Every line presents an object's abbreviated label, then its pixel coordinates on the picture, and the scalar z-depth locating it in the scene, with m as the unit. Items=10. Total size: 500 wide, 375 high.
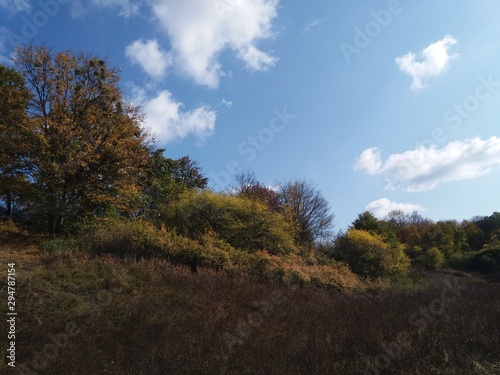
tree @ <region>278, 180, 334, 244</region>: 36.97
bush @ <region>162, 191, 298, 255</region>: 19.70
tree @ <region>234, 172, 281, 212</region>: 34.84
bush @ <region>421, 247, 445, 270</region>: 38.56
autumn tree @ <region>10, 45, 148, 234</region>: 17.81
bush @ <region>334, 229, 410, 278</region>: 24.11
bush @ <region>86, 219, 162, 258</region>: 15.33
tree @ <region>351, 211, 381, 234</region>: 33.03
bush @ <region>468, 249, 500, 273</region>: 36.41
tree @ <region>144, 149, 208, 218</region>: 25.07
